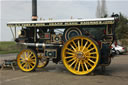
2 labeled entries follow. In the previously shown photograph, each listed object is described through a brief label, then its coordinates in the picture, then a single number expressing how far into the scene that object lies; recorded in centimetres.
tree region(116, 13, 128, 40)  3150
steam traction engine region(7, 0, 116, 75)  764
